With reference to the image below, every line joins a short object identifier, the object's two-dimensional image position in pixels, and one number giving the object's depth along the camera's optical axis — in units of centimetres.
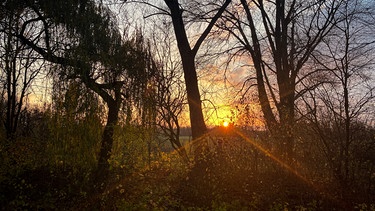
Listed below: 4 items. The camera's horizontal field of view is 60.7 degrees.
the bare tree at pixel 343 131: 619
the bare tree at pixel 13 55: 611
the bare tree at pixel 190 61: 721
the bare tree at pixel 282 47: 921
